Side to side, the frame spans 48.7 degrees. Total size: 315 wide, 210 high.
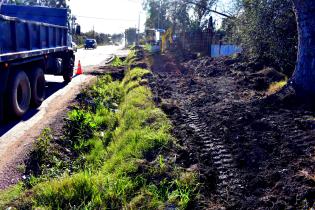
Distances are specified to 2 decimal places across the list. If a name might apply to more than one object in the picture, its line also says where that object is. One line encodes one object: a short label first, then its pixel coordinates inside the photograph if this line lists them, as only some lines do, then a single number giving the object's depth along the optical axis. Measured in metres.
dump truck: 7.11
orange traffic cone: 15.47
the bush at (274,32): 11.53
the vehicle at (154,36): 35.62
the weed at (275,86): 9.43
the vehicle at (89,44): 46.78
